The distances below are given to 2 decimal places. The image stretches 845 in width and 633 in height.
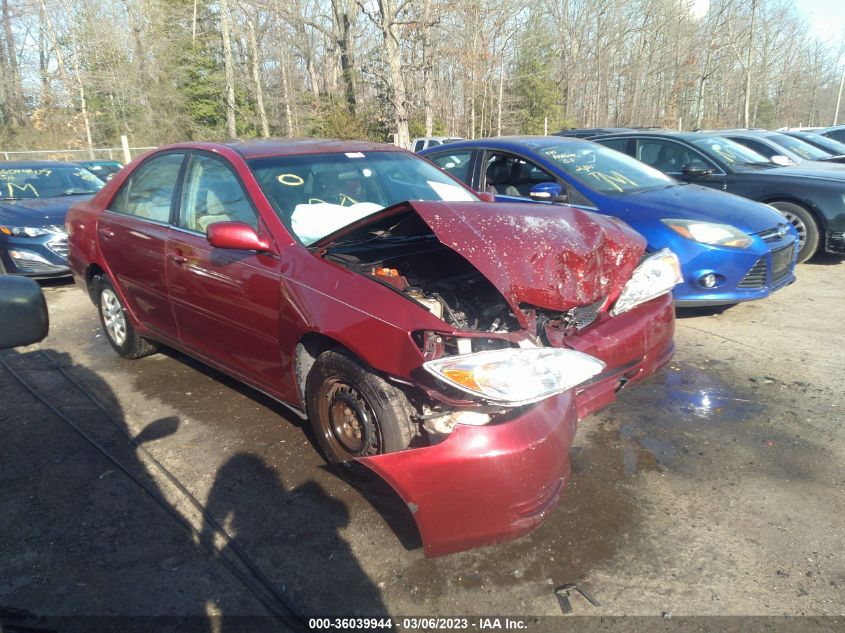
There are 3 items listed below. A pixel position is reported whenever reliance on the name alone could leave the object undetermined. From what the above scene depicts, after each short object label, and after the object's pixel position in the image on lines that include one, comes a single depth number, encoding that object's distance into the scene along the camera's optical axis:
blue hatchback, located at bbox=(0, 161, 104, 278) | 7.13
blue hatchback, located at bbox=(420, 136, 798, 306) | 4.95
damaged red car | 2.22
